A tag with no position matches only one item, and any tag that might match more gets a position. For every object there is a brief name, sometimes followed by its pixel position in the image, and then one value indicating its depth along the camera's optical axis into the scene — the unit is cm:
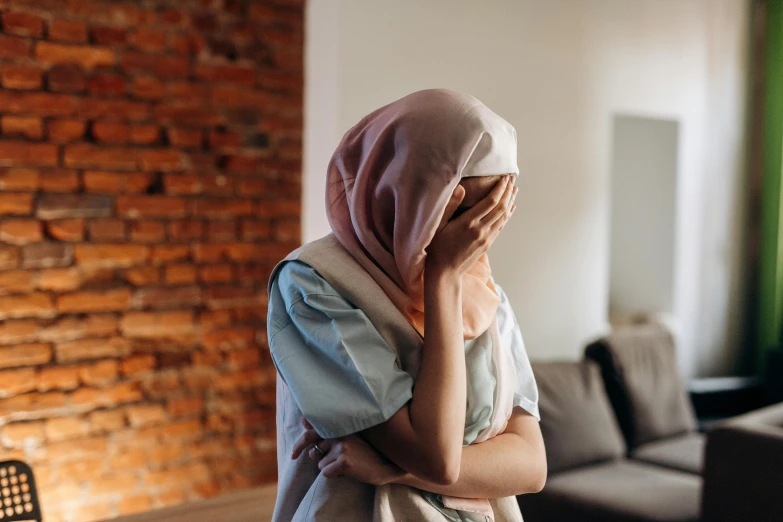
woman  100
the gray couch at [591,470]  275
